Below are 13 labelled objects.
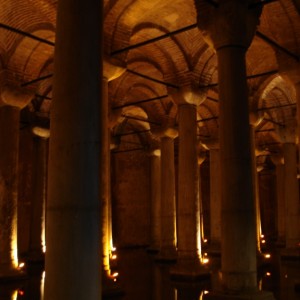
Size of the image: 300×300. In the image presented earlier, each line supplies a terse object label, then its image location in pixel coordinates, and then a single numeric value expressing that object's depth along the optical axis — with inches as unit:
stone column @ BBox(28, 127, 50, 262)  596.4
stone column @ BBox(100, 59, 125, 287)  345.4
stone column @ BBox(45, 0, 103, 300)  152.4
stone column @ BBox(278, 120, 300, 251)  566.3
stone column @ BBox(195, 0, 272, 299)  276.5
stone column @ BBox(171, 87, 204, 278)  435.8
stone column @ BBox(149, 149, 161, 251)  733.3
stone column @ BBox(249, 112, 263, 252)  537.6
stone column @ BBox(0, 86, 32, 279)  427.8
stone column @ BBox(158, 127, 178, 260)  585.8
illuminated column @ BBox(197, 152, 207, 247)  844.9
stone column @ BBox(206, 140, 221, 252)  640.4
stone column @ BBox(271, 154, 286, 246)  785.0
